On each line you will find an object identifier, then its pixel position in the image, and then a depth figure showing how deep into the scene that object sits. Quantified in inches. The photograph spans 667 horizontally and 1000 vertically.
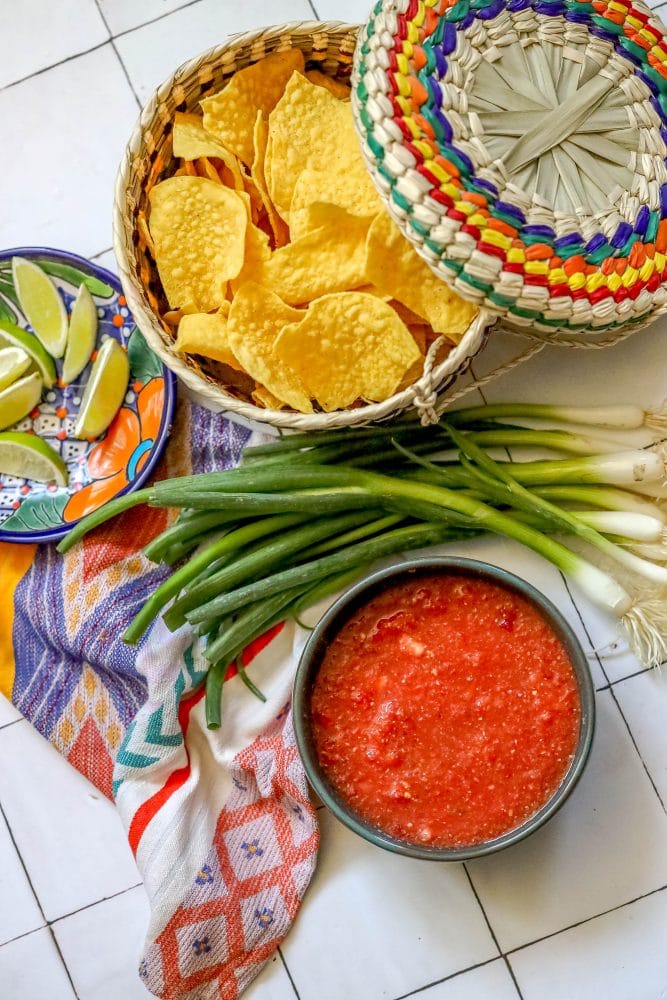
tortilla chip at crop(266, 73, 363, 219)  29.0
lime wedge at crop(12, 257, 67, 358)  31.2
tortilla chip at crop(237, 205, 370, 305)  28.6
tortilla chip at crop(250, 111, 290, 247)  29.4
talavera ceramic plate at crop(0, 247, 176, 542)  30.9
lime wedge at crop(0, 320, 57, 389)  31.3
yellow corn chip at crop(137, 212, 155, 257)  29.8
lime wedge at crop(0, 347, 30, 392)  31.1
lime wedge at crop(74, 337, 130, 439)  30.9
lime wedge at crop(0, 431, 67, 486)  31.1
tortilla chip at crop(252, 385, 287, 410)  29.6
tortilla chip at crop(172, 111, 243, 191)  29.2
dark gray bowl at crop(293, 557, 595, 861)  27.9
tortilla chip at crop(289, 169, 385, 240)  28.8
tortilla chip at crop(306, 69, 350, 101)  30.2
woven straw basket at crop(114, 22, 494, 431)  28.8
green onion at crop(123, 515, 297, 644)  29.9
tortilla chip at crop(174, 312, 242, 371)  28.9
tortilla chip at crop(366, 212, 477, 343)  27.9
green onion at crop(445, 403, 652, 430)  30.4
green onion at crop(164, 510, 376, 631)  29.7
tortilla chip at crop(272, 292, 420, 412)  28.4
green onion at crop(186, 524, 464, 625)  29.6
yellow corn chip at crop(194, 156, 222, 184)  29.7
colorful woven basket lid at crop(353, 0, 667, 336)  26.6
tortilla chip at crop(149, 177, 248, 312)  29.2
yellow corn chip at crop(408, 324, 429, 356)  29.4
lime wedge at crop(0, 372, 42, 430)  31.0
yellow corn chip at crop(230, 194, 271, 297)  29.2
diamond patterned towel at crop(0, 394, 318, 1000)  30.3
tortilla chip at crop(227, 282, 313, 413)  28.9
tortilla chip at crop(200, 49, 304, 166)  29.1
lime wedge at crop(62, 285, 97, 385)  31.2
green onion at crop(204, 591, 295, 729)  29.8
